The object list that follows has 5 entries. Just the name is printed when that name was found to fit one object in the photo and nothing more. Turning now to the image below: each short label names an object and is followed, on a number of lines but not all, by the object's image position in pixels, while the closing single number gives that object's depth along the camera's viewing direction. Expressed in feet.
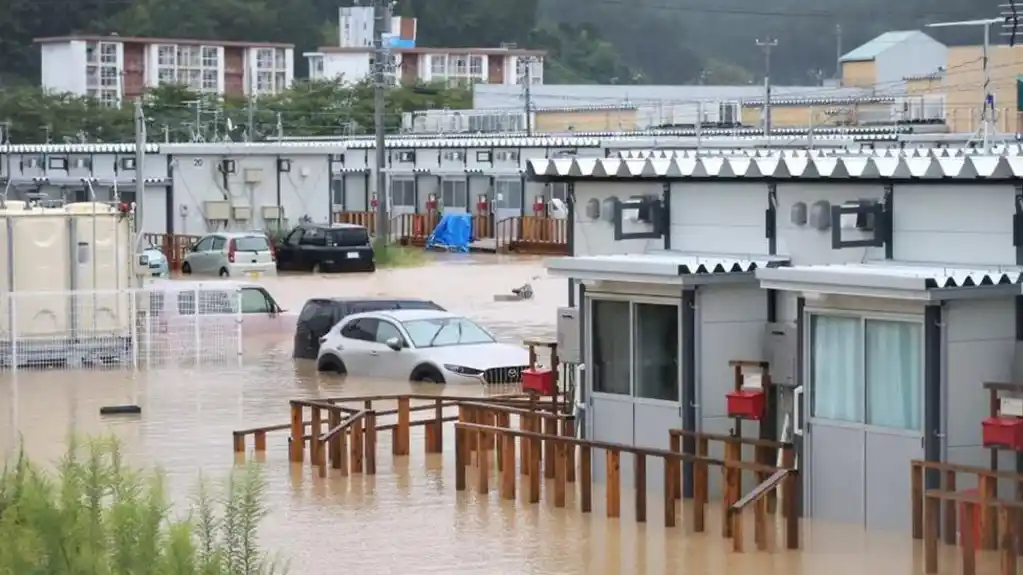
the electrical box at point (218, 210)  205.57
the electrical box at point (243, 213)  206.90
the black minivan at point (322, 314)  113.09
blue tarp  218.79
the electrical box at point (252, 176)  206.90
